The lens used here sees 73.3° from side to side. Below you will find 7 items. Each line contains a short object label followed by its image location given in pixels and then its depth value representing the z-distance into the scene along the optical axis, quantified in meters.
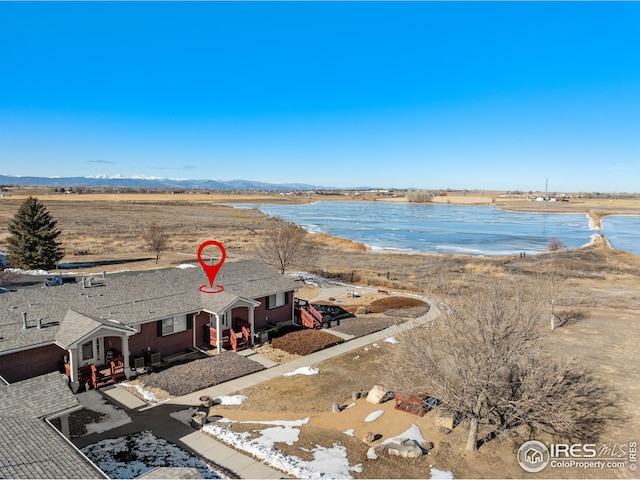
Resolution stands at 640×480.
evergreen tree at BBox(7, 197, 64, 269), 46.25
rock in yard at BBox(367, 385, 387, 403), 18.73
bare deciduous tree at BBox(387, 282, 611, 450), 14.48
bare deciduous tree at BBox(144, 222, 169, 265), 51.38
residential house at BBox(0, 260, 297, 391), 19.45
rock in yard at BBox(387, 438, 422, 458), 14.80
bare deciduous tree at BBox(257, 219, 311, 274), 42.81
